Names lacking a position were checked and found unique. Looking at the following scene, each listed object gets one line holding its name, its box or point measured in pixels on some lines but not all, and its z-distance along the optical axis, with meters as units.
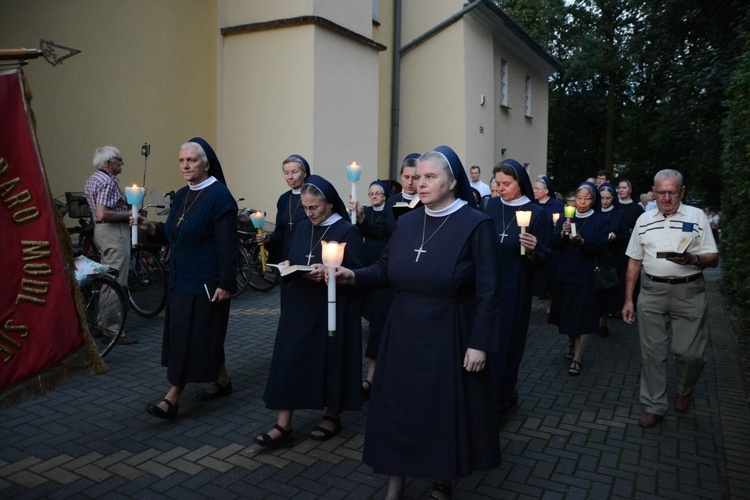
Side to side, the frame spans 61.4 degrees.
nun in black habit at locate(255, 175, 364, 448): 4.49
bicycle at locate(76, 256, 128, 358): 6.69
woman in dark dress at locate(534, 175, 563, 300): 8.50
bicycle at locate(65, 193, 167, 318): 8.53
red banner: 2.77
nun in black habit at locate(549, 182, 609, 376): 6.81
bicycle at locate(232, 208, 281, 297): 10.59
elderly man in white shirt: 5.03
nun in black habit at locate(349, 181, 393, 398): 5.91
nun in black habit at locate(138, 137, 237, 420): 4.89
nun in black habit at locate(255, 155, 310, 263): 6.11
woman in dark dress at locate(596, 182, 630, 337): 8.09
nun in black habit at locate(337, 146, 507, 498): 3.42
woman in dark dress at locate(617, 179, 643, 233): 10.68
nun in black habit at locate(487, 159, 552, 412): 5.15
